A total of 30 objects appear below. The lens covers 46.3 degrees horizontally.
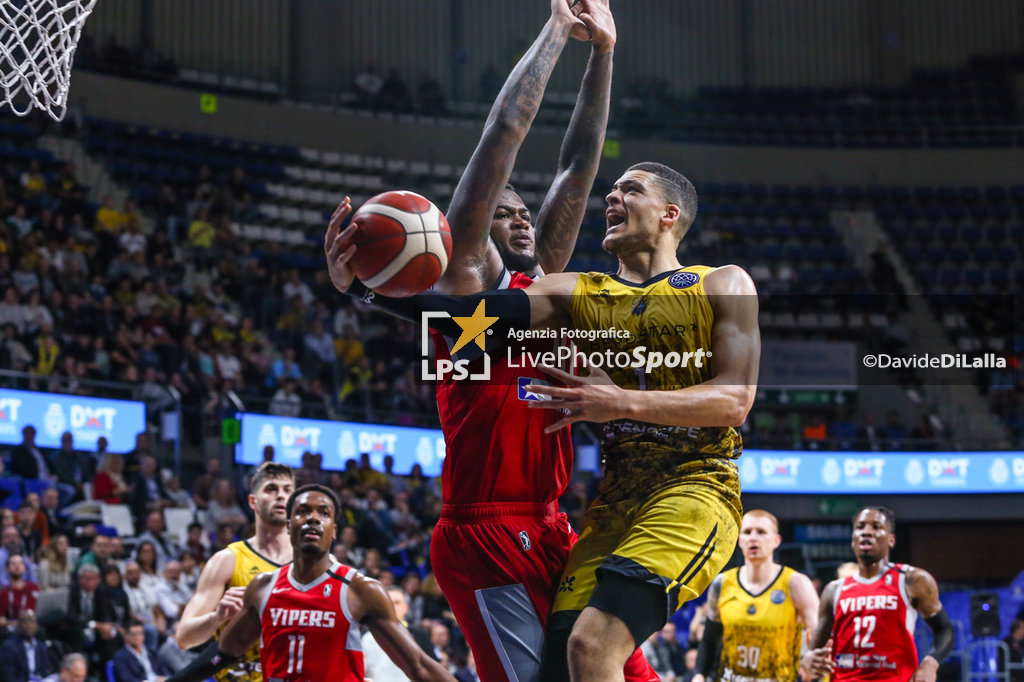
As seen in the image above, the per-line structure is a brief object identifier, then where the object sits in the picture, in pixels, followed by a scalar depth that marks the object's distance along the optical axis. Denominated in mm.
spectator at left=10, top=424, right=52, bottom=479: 11242
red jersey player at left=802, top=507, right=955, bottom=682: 7652
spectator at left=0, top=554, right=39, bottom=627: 9117
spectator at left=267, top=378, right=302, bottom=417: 13953
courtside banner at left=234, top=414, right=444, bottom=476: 13422
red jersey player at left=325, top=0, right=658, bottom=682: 4070
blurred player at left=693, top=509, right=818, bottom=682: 7844
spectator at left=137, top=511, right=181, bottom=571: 11078
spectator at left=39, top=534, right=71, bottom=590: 9734
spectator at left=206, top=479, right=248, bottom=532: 12172
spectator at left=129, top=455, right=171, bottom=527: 11703
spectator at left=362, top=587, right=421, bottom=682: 9102
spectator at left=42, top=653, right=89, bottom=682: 8281
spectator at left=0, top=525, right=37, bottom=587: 9430
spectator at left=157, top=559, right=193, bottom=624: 10242
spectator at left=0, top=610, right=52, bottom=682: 8500
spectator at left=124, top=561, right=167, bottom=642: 9969
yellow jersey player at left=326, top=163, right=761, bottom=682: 3531
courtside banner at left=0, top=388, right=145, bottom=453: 11500
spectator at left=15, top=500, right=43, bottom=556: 10039
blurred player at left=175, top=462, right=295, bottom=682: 6594
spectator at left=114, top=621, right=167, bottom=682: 9062
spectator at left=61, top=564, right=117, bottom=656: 9211
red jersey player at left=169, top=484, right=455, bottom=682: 5586
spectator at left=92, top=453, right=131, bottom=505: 11555
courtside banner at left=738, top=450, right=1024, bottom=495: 18156
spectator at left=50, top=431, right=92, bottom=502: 11469
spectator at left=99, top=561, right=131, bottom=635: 9695
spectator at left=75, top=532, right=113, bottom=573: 9883
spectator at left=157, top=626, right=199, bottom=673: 9375
